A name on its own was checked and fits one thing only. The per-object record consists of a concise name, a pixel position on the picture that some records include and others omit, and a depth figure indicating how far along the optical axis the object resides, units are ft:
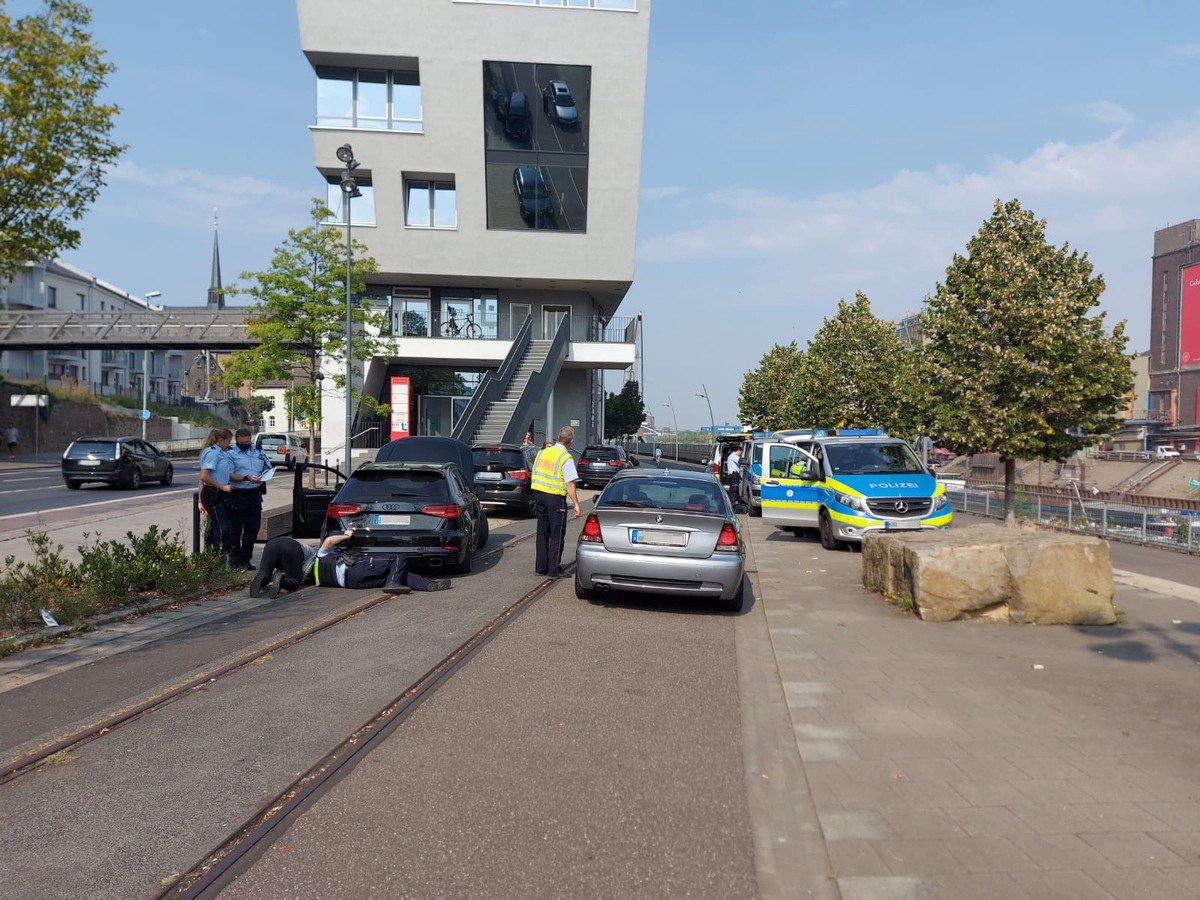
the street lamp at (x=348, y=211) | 82.89
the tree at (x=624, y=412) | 306.76
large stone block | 32.32
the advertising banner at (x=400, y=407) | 130.21
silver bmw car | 33.19
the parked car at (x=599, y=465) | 111.24
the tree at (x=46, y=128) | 29.99
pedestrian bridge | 169.68
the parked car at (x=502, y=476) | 75.92
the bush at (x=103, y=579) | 29.48
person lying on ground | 37.17
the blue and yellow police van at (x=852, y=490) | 53.16
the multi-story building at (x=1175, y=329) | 341.00
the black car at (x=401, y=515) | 39.73
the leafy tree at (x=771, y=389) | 169.78
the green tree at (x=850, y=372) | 122.01
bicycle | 139.85
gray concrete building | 126.82
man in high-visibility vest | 40.24
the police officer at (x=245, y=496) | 39.47
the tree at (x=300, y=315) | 91.15
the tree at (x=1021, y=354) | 66.03
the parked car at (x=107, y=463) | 93.30
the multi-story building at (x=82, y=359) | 242.58
